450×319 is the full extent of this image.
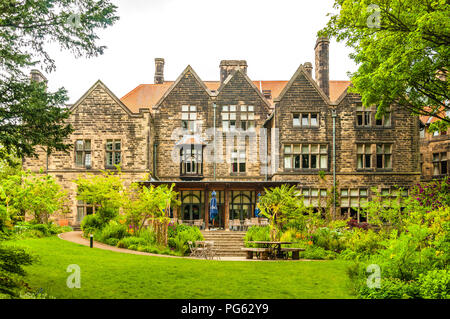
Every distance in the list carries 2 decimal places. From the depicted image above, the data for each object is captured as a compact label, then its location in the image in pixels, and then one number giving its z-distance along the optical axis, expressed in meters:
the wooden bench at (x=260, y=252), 17.41
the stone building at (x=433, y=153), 32.06
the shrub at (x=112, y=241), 19.48
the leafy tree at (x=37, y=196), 20.50
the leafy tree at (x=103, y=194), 22.28
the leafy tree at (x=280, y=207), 20.61
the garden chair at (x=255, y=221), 24.26
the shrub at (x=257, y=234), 20.89
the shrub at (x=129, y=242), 18.88
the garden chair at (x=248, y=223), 24.20
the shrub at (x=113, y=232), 20.17
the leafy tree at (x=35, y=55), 10.51
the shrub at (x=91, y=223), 22.23
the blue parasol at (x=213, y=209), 24.53
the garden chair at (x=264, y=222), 23.93
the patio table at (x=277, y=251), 17.73
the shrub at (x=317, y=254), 18.14
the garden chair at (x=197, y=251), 17.88
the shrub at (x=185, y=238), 19.19
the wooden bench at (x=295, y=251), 17.63
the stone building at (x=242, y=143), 28.45
